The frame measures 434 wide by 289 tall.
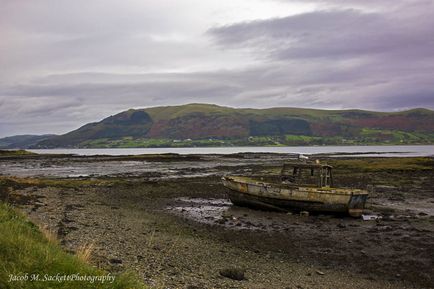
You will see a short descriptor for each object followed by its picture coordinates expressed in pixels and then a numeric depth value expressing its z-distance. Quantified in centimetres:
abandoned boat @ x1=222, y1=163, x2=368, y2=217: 2472
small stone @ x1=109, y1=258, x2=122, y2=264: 1177
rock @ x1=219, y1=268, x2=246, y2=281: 1205
